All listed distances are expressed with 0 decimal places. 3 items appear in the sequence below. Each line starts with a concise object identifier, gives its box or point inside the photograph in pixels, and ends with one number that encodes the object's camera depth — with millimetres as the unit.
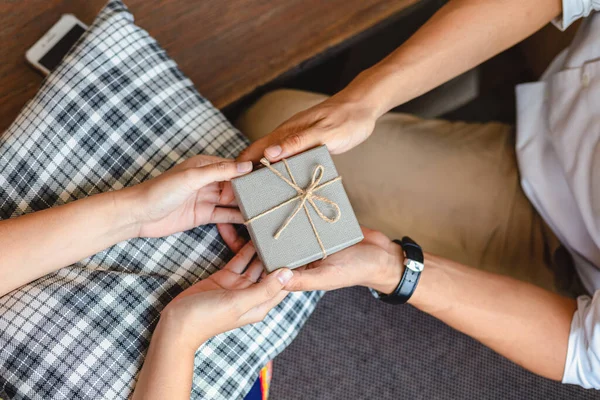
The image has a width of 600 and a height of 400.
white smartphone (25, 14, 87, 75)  1120
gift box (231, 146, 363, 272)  792
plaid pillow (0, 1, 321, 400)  805
